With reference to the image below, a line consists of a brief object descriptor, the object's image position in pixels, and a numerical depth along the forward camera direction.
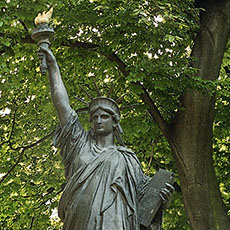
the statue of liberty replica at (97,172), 10.70
